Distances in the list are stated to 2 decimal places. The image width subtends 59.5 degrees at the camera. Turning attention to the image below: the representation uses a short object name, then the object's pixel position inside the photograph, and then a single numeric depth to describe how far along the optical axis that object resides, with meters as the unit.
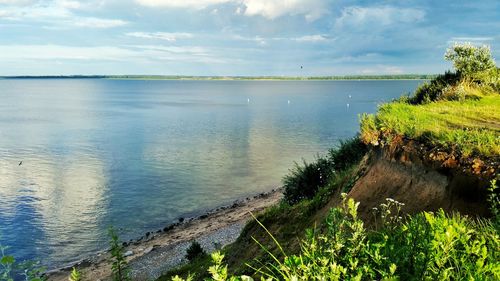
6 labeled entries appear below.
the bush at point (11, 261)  7.09
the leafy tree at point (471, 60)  27.38
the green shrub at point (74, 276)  10.43
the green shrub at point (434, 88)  24.65
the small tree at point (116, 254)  13.60
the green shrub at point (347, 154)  21.12
